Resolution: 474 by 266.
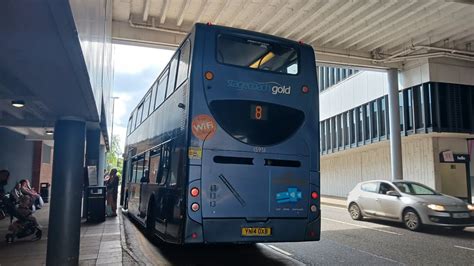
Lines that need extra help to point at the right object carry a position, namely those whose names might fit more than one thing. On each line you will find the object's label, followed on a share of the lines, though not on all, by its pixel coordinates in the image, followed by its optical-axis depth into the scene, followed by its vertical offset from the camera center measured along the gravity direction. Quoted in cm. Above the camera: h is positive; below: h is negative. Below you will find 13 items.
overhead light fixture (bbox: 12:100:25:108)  719 +140
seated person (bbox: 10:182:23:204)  1350 -42
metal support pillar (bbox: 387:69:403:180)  1997 +227
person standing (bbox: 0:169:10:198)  980 +0
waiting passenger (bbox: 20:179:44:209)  1038 -57
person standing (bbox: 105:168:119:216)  1552 -53
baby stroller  929 -106
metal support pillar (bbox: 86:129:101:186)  1567 +128
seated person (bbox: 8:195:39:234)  934 -87
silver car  1110 -74
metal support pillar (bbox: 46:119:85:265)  637 -29
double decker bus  661 +66
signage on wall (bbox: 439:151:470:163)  2022 +122
